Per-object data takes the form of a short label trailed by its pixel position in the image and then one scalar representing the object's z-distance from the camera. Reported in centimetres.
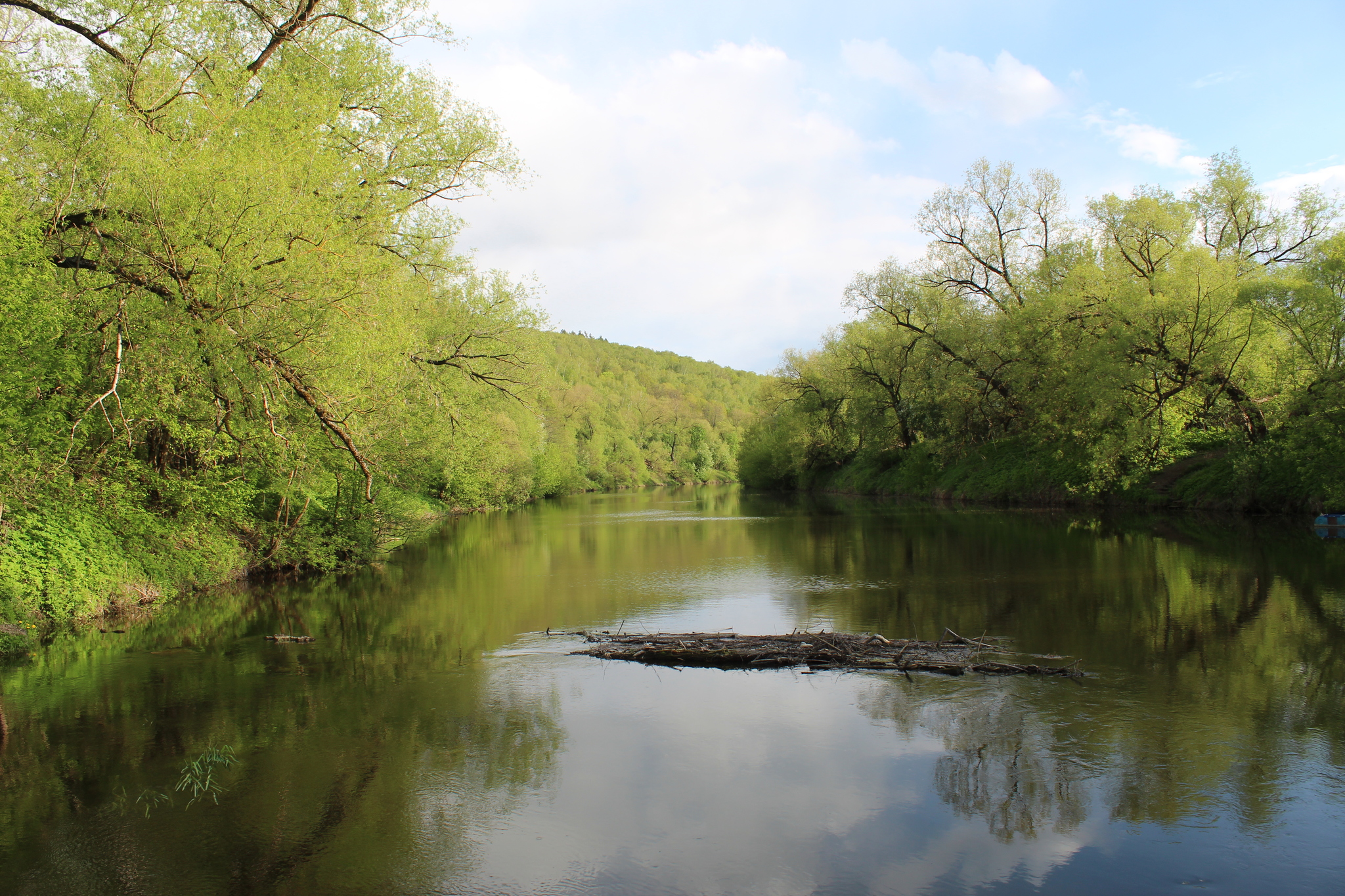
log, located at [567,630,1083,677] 998
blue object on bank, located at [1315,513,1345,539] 2222
